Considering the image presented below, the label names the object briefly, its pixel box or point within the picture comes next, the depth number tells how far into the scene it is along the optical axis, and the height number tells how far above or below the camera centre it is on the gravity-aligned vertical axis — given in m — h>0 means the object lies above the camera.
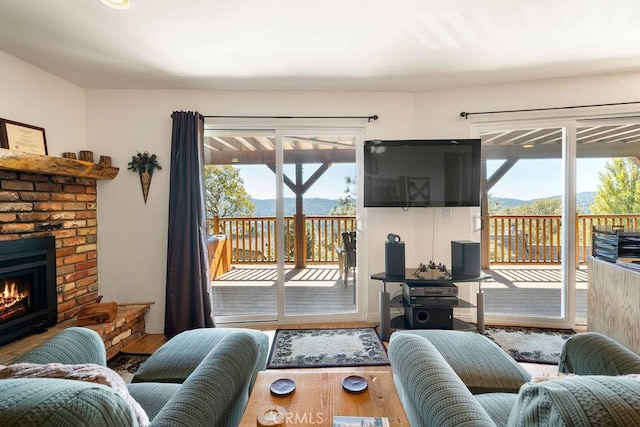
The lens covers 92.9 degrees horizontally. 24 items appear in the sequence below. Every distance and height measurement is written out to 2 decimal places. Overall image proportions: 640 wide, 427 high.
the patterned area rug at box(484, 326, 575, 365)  2.39 -1.14
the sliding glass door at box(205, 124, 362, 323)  3.08 +0.08
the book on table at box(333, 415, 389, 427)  1.00 -0.70
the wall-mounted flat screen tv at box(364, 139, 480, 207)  2.81 +0.35
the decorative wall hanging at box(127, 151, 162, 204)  2.88 +0.43
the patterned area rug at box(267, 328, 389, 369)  2.34 -1.15
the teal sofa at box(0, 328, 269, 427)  0.59 -0.59
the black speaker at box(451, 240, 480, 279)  2.65 -0.44
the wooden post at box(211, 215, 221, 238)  3.16 -0.13
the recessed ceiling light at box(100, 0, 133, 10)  1.67 +1.16
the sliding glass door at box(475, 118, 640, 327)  2.87 +0.23
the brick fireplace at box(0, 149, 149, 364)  2.15 -0.09
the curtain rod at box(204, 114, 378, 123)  2.96 +0.92
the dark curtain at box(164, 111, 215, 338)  2.78 -0.22
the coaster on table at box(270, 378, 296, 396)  1.18 -0.70
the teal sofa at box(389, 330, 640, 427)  0.59 -0.58
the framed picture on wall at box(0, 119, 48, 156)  2.18 +0.56
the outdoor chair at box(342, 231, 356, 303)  3.21 -0.45
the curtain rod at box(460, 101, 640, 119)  2.72 +0.94
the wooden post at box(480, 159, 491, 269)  3.11 +0.02
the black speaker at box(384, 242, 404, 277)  2.73 -0.44
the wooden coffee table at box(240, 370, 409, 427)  1.05 -0.72
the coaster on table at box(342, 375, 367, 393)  1.19 -0.70
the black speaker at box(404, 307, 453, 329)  2.62 -0.92
